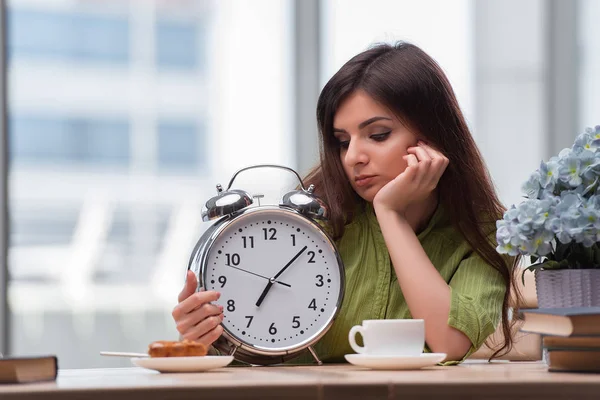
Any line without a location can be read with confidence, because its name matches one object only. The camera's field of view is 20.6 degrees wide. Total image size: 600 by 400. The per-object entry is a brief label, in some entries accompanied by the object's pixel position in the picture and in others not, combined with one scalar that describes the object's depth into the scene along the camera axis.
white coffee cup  2.42
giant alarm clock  2.64
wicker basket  2.51
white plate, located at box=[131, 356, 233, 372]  2.37
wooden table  2.13
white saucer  2.38
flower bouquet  2.47
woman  2.73
